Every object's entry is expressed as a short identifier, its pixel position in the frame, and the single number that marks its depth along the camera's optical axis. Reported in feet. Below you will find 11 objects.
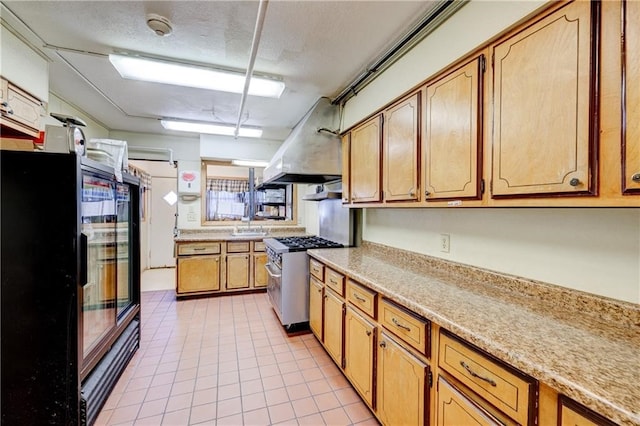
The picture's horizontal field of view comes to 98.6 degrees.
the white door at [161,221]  19.30
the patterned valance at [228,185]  16.47
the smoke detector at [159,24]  5.81
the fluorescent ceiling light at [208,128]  11.87
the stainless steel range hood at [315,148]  9.62
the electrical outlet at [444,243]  6.24
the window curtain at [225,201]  15.93
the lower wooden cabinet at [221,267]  13.05
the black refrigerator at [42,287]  4.46
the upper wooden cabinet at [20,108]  5.90
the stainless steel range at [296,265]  9.51
